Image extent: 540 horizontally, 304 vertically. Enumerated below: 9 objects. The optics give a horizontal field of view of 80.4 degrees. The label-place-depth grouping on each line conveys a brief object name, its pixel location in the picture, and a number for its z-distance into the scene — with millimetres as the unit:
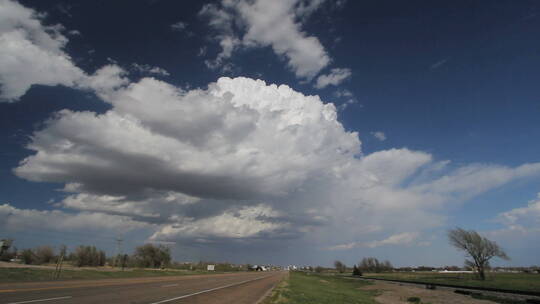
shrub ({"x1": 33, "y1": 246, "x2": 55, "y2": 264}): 88188
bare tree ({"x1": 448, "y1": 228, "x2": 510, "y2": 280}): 80181
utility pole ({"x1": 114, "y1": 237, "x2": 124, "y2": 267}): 107906
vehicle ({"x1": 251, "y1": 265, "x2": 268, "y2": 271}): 185175
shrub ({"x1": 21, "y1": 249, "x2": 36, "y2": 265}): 83812
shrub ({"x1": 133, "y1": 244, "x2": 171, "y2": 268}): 109875
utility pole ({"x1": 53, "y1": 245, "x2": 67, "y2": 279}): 33856
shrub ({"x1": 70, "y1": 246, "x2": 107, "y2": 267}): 94438
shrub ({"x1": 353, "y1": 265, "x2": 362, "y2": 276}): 130938
